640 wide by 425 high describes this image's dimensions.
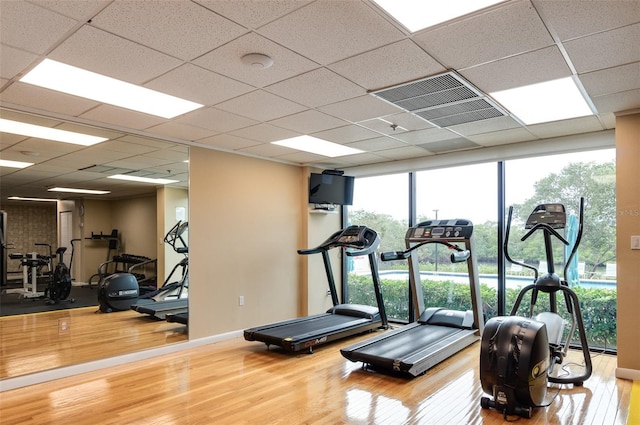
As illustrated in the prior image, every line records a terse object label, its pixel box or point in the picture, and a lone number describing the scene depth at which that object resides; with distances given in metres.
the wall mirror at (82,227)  4.16
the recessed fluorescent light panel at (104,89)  2.98
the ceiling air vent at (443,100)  3.23
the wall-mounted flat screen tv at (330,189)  6.44
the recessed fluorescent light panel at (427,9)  2.11
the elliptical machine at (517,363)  2.96
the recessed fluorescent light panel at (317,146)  5.11
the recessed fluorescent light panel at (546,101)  3.33
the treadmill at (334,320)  4.72
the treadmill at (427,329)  3.97
